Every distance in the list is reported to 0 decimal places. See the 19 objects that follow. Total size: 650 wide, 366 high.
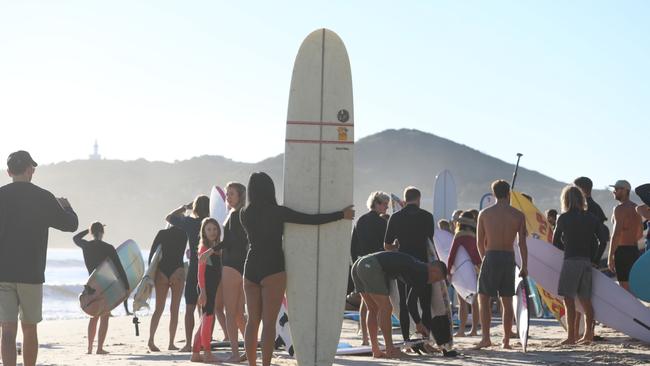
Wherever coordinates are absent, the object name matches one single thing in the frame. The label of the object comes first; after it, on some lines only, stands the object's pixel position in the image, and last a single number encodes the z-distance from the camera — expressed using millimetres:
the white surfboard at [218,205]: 21512
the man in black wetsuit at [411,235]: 16243
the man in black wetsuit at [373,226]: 17517
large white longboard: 13931
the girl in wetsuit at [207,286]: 15775
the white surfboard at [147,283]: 18541
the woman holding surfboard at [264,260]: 12944
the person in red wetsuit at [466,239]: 19038
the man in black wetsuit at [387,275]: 15600
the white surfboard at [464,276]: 19068
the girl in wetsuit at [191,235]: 17882
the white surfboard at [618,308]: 17151
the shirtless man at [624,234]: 17868
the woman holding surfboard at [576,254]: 17253
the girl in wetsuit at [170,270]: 18541
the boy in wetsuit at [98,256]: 18951
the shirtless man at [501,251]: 16712
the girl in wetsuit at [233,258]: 14904
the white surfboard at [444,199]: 31141
